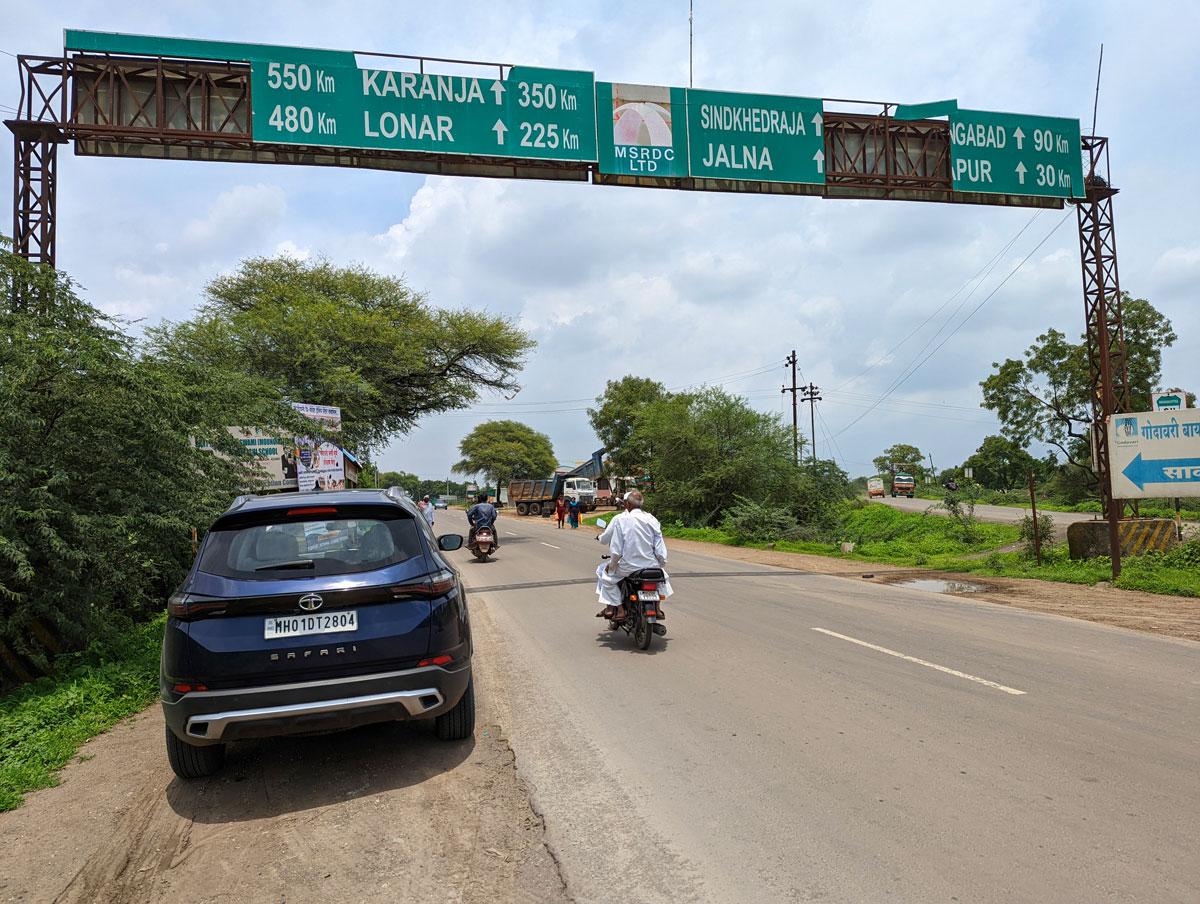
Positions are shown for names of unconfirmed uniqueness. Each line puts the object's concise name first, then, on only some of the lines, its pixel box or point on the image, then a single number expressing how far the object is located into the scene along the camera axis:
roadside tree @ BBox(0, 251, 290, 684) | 6.62
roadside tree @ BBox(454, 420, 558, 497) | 92.38
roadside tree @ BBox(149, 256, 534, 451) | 24.41
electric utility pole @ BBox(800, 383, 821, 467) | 61.86
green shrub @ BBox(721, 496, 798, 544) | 27.34
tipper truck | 53.34
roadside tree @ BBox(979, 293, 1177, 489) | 34.34
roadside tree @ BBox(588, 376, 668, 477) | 63.56
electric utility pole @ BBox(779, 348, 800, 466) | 32.16
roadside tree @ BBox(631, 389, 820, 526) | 31.66
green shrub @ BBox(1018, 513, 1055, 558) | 17.09
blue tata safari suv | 4.24
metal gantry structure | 11.20
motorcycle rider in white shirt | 8.23
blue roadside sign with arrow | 13.35
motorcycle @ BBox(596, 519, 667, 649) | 8.04
